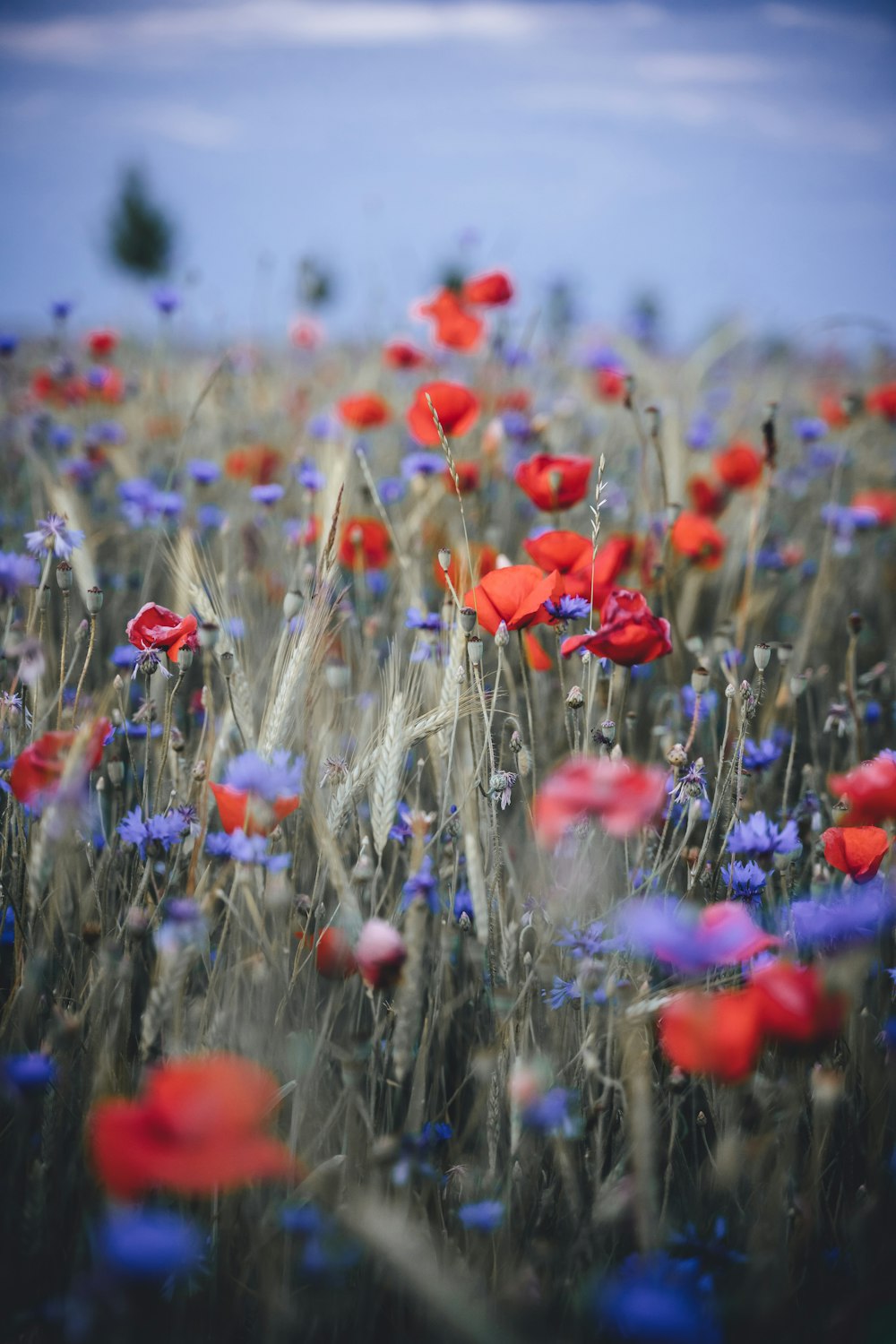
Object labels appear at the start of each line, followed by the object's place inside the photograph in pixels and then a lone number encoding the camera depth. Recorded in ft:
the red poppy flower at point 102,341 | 10.12
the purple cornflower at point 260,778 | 2.71
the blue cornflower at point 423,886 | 2.90
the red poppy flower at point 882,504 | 8.72
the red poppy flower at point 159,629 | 3.66
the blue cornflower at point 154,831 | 3.45
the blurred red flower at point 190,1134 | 1.78
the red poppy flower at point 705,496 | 7.81
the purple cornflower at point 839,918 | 2.62
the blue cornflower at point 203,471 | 7.59
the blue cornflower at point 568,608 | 4.29
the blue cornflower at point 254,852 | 2.89
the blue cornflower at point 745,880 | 3.67
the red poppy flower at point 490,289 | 7.86
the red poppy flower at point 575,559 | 4.42
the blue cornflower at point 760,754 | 4.59
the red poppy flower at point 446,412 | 5.69
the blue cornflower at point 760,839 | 3.40
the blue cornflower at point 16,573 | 3.95
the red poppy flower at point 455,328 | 7.75
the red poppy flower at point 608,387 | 10.07
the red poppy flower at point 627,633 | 3.44
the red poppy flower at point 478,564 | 4.33
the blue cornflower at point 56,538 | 4.28
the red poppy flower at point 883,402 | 9.80
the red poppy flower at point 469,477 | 6.97
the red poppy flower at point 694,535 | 6.01
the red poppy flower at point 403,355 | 9.43
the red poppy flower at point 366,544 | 6.12
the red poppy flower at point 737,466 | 7.65
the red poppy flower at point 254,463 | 8.38
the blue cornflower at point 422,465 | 7.18
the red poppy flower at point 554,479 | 5.10
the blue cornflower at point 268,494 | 6.80
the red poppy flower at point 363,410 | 7.88
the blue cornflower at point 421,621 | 4.64
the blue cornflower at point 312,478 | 6.45
